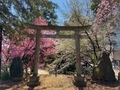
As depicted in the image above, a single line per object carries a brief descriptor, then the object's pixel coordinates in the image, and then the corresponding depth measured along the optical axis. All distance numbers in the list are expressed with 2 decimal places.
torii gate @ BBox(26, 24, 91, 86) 4.06
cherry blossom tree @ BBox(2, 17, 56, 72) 4.93
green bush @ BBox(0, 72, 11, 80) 4.85
